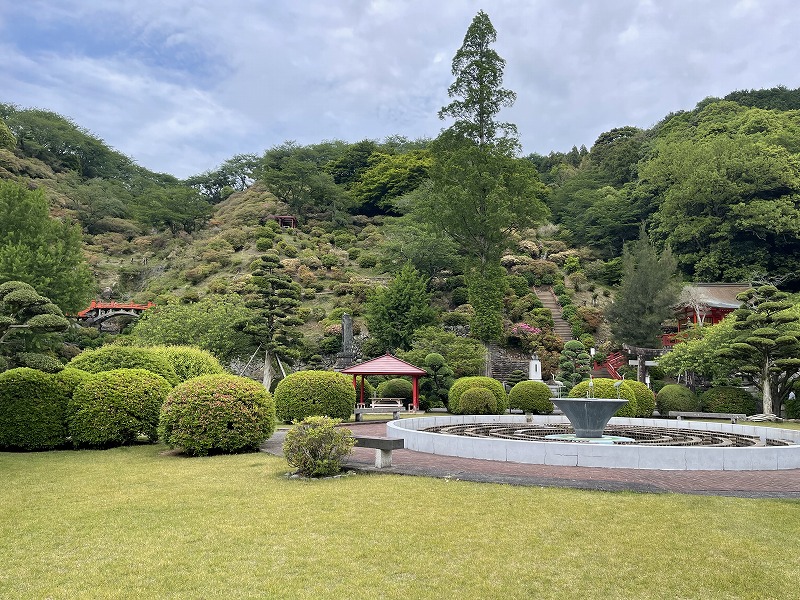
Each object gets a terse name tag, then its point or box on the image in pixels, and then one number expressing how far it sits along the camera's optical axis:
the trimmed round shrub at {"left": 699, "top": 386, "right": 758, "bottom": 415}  22.28
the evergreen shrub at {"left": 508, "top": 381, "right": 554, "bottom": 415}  21.70
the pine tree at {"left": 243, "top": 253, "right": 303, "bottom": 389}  23.86
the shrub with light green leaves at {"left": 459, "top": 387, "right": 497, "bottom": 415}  20.14
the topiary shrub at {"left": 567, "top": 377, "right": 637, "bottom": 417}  19.59
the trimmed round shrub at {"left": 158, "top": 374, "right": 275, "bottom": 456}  10.91
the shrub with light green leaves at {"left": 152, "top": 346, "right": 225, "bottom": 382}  15.96
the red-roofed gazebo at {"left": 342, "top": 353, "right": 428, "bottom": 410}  21.55
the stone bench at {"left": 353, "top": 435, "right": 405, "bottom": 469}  8.91
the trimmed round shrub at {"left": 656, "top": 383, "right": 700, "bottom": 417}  22.72
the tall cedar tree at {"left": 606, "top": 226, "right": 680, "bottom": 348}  33.41
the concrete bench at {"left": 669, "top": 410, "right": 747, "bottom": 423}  21.55
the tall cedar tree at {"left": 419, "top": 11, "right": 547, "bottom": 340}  31.80
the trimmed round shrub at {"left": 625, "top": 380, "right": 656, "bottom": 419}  20.69
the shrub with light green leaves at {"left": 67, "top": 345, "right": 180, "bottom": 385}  13.87
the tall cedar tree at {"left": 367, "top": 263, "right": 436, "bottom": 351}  33.41
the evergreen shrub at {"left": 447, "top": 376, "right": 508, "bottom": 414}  20.83
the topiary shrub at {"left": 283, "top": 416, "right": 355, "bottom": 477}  8.53
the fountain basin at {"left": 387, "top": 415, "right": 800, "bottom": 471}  9.34
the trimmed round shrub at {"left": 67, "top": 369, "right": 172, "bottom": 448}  11.94
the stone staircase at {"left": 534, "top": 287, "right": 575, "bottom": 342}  39.16
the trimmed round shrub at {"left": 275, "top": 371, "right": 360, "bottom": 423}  15.55
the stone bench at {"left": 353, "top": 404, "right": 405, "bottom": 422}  21.31
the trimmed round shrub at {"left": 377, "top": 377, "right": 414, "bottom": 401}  25.81
